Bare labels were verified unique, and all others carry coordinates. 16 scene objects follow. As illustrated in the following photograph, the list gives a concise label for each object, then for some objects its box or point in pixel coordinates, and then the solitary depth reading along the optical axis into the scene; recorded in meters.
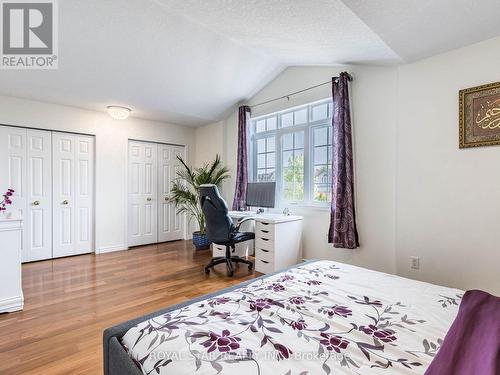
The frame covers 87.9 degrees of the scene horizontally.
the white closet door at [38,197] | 3.76
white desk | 3.16
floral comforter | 0.82
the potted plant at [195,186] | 4.66
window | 3.45
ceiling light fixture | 3.97
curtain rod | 2.98
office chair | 3.12
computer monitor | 3.69
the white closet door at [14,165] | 3.56
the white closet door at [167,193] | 5.17
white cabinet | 2.28
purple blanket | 0.74
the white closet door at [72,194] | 4.00
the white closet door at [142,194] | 4.79
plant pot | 4.64
